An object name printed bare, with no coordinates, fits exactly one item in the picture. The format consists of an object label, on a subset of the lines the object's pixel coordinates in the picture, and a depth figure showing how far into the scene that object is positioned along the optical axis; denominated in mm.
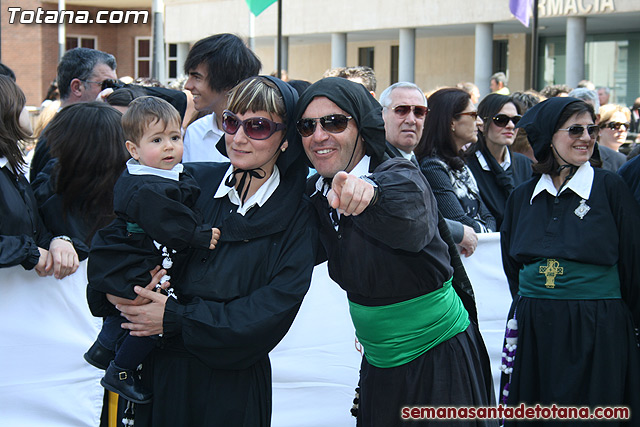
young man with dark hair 4898
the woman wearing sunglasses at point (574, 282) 4492
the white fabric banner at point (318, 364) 5020
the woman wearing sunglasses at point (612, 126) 8212
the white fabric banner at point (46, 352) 4434
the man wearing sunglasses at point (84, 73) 6301
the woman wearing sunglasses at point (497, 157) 5977
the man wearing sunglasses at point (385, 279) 3070
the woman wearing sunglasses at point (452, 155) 5371
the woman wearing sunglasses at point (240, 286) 3016
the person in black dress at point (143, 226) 3072
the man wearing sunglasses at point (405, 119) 5398
